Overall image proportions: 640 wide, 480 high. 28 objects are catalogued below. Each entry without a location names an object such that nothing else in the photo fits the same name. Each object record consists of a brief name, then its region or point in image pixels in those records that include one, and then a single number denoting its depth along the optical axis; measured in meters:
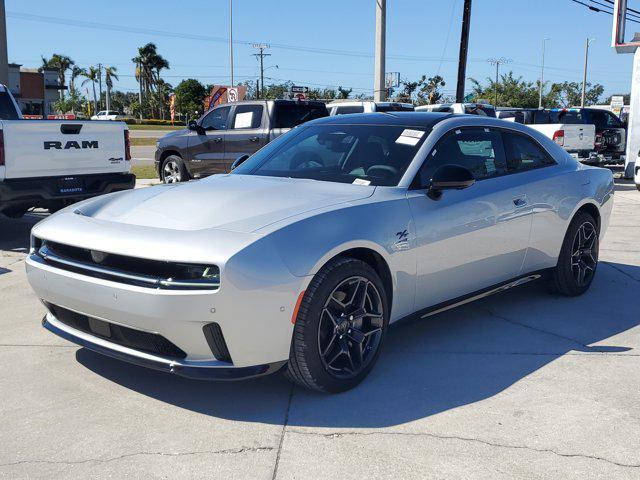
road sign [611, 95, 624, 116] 61.59
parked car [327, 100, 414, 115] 16.44
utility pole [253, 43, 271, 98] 83.12
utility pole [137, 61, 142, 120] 101.62
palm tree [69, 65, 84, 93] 107.26
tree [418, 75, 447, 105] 83.07
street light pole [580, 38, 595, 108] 73.36
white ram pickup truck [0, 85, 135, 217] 7.70
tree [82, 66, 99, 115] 111.06
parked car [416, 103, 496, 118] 19.06
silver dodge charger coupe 3.38
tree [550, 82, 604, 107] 94.88
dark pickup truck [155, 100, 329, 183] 13.07
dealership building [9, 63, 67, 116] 51.53
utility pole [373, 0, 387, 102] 21.28
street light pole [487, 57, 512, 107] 79.56
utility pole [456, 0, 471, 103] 23.86
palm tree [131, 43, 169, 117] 101.12
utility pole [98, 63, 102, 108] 103.14
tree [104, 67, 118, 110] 111.00
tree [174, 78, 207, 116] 84.44
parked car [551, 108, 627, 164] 21.09
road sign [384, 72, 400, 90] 33.57
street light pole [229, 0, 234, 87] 55.19
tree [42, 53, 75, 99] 103.12
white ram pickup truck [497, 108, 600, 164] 16.45
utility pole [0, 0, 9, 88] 13.69
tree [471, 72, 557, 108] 80.69
